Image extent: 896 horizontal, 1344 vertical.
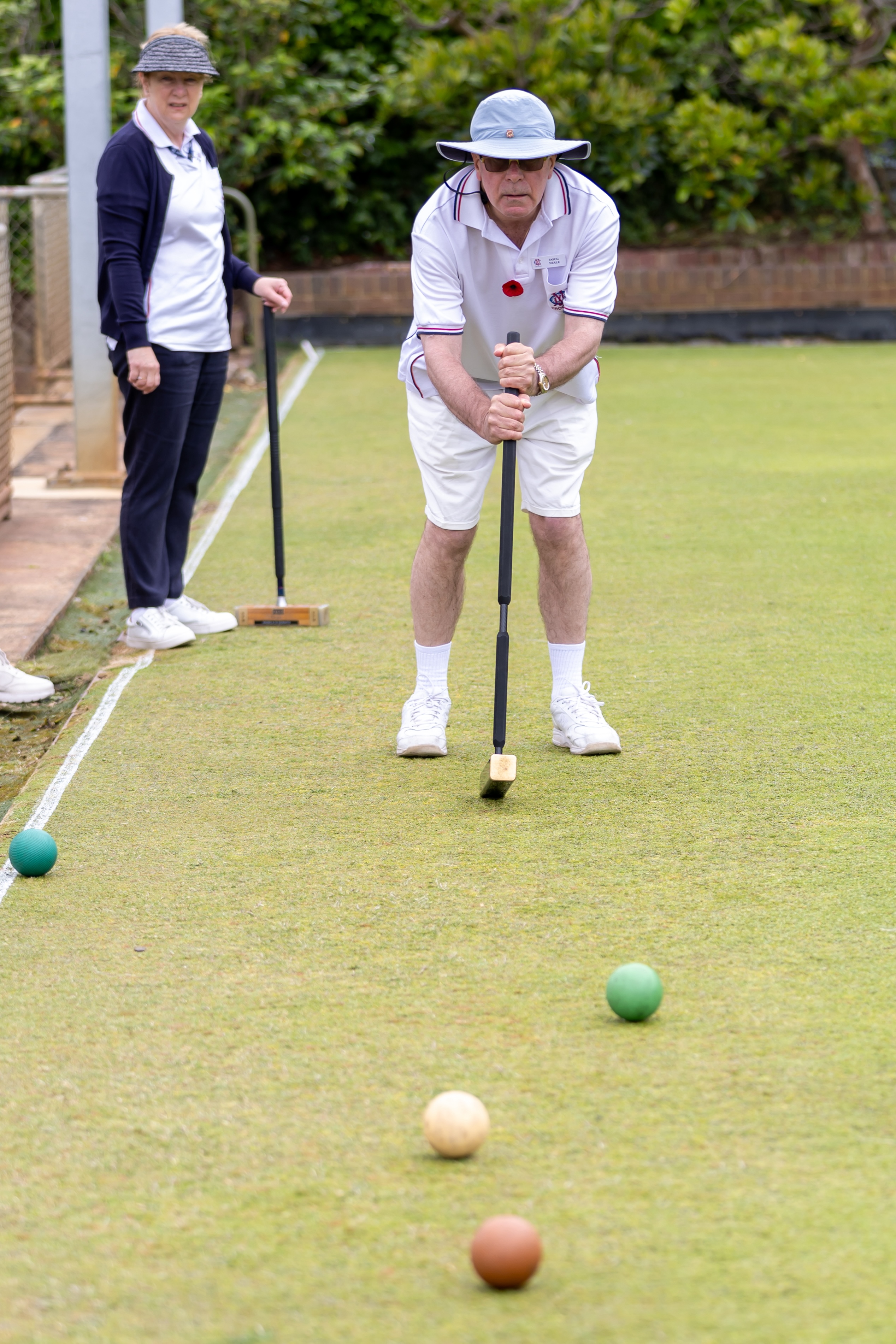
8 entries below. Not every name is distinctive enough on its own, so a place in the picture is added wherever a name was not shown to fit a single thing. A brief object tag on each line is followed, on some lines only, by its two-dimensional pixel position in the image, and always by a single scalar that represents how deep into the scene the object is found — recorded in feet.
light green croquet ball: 17.46
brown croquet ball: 12.97
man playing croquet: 24.80
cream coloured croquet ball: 14.92
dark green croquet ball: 22.11
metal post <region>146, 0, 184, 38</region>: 56.85
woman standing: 32.99
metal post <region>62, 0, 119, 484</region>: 51.31
